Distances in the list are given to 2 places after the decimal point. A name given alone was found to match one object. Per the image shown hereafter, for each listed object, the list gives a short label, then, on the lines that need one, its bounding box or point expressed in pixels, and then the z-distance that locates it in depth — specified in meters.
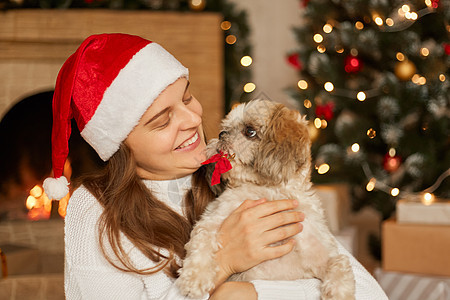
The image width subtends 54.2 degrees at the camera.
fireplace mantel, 3.39
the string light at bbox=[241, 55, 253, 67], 3.92
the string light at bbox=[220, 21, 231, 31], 3.82
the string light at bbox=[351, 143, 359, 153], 3.45
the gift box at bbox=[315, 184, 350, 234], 3.18
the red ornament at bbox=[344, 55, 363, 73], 3.59
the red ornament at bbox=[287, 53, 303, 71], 3.77
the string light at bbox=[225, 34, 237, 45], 3.84
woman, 1.31
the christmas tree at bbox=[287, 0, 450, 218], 3.29
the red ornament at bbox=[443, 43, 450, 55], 3.15
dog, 1.29
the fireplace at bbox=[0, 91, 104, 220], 3.72
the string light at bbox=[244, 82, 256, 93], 3.92
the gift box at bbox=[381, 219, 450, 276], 2.87
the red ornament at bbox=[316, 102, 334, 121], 3.53
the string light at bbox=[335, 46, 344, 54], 3.60
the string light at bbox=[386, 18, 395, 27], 3.37
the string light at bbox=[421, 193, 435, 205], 3.00
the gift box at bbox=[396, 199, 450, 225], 2.92
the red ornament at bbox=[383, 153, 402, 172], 3.46
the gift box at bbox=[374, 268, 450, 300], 2.82
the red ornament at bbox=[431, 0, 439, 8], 3.17
